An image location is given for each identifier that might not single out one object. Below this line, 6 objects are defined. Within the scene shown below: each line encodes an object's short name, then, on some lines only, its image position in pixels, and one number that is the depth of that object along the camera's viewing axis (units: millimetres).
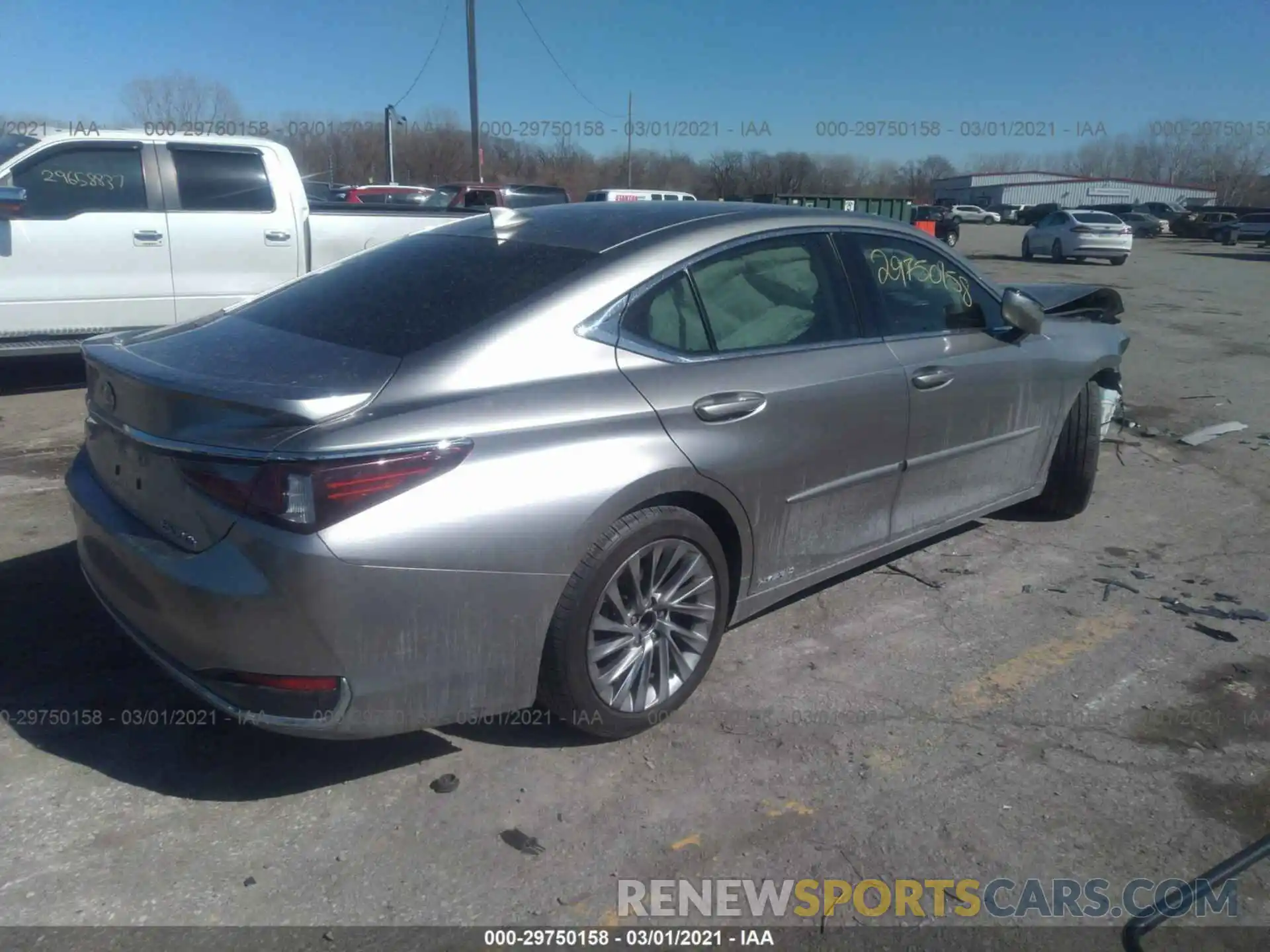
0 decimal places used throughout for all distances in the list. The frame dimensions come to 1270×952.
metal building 85438
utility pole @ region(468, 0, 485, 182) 26922
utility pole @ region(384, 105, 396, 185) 28688
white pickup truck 7652
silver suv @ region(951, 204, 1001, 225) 64812
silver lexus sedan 2648
